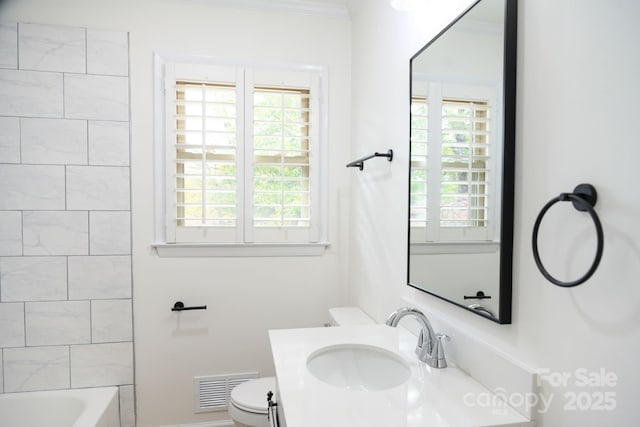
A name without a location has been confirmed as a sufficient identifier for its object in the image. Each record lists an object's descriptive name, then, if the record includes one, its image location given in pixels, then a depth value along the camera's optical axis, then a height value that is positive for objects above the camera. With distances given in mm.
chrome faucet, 1142 -431
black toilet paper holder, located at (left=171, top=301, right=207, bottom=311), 2125 -620
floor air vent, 2182 -1130
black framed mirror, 944 +132
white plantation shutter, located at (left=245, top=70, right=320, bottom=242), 2215 +274
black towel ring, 666 -8
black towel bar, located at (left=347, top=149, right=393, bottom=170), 1667 +219
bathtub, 1953 -1120
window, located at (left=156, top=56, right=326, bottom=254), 2131 +280
